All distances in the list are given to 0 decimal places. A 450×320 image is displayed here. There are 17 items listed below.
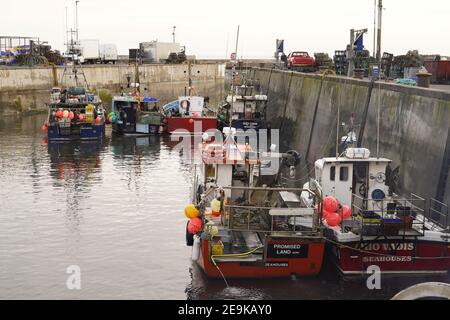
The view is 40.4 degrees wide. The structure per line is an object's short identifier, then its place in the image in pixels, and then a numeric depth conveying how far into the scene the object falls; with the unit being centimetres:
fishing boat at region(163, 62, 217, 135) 4809
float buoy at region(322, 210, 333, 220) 1650
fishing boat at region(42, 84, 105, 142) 4362
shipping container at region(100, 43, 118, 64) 8200
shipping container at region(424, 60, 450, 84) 3669
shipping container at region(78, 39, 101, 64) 7775
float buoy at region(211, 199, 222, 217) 1733
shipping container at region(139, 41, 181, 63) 8838
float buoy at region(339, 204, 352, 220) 1683
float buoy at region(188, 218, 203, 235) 1686
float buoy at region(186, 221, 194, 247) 1798
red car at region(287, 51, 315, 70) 5575
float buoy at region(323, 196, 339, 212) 1655
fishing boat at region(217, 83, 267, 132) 4312
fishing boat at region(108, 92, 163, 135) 4878
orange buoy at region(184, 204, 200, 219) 1691
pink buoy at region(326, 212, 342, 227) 1639
